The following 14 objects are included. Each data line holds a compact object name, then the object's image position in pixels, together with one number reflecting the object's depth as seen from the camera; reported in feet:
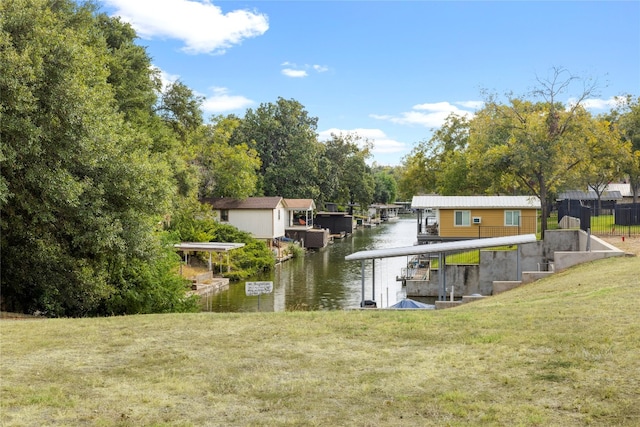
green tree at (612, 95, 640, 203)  140.70
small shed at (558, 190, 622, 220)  203.83
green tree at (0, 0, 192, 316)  53.67
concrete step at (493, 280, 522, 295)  75.20
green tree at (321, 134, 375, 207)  279.49
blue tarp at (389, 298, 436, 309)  73.52
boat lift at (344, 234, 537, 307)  79.05
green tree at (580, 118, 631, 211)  117.19
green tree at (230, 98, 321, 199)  226.99
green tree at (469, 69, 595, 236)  114.21
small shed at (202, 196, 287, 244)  168.76
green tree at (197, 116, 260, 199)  173.68
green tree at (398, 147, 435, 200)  202.18
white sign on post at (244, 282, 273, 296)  55.42
